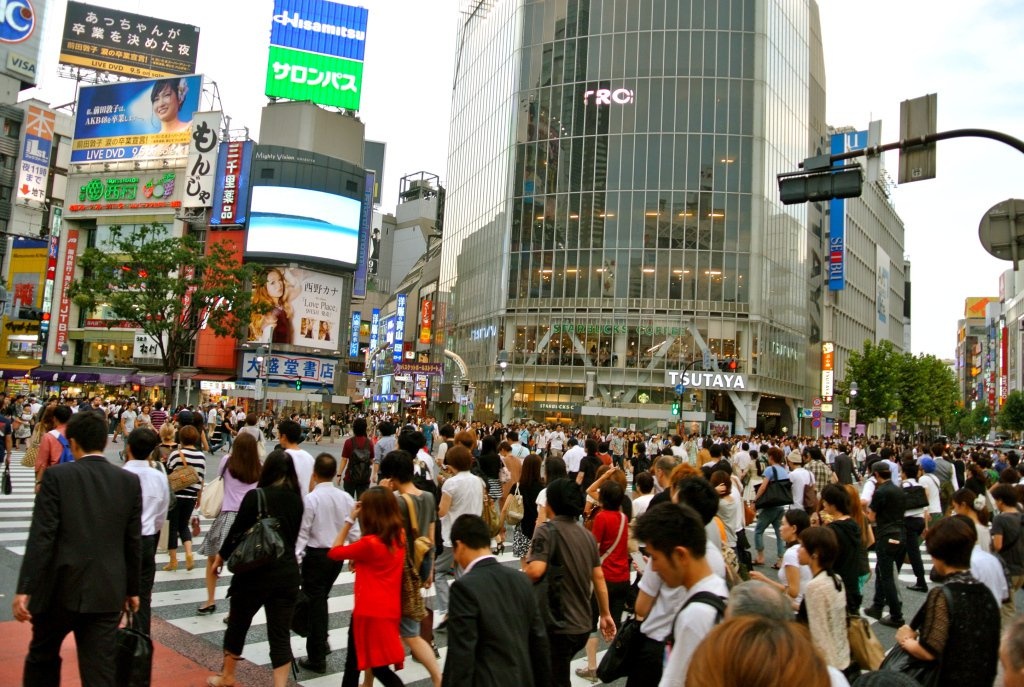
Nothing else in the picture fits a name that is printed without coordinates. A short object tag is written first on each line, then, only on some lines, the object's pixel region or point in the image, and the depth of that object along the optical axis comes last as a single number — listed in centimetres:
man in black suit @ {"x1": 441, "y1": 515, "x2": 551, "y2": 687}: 380
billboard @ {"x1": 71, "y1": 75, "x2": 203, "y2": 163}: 6612
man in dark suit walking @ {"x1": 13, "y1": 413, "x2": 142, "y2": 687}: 441
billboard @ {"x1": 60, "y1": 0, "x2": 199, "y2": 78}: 8388
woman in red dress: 518
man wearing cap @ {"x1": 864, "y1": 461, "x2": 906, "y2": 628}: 923
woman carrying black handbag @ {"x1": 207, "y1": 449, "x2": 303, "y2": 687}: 573
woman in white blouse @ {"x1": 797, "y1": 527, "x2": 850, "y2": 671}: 466
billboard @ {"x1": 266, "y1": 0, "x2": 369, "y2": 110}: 7119
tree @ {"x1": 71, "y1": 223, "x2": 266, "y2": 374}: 3728
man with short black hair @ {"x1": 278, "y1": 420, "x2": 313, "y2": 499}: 751
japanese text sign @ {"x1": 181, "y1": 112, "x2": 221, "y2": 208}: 6469
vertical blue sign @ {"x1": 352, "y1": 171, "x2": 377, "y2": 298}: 6900
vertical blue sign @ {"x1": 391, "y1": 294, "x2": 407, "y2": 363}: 7606
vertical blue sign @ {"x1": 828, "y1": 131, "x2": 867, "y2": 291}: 6794
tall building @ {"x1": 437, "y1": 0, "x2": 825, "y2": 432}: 5362
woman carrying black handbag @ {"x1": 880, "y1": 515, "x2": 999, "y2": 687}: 410
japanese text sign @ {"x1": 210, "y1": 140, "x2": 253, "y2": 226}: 6462
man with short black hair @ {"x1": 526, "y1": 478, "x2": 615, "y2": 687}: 531
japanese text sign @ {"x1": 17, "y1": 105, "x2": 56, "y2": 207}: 7694
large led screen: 6338
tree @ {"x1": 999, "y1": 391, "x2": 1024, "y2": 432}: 9044
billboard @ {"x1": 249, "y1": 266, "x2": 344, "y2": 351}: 6344
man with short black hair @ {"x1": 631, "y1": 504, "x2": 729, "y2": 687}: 370
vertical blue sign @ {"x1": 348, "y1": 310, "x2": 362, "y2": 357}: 7419
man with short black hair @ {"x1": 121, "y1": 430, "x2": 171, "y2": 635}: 633
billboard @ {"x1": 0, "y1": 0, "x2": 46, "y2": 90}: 8031
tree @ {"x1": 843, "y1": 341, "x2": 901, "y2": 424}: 6769
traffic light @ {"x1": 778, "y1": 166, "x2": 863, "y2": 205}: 1009
